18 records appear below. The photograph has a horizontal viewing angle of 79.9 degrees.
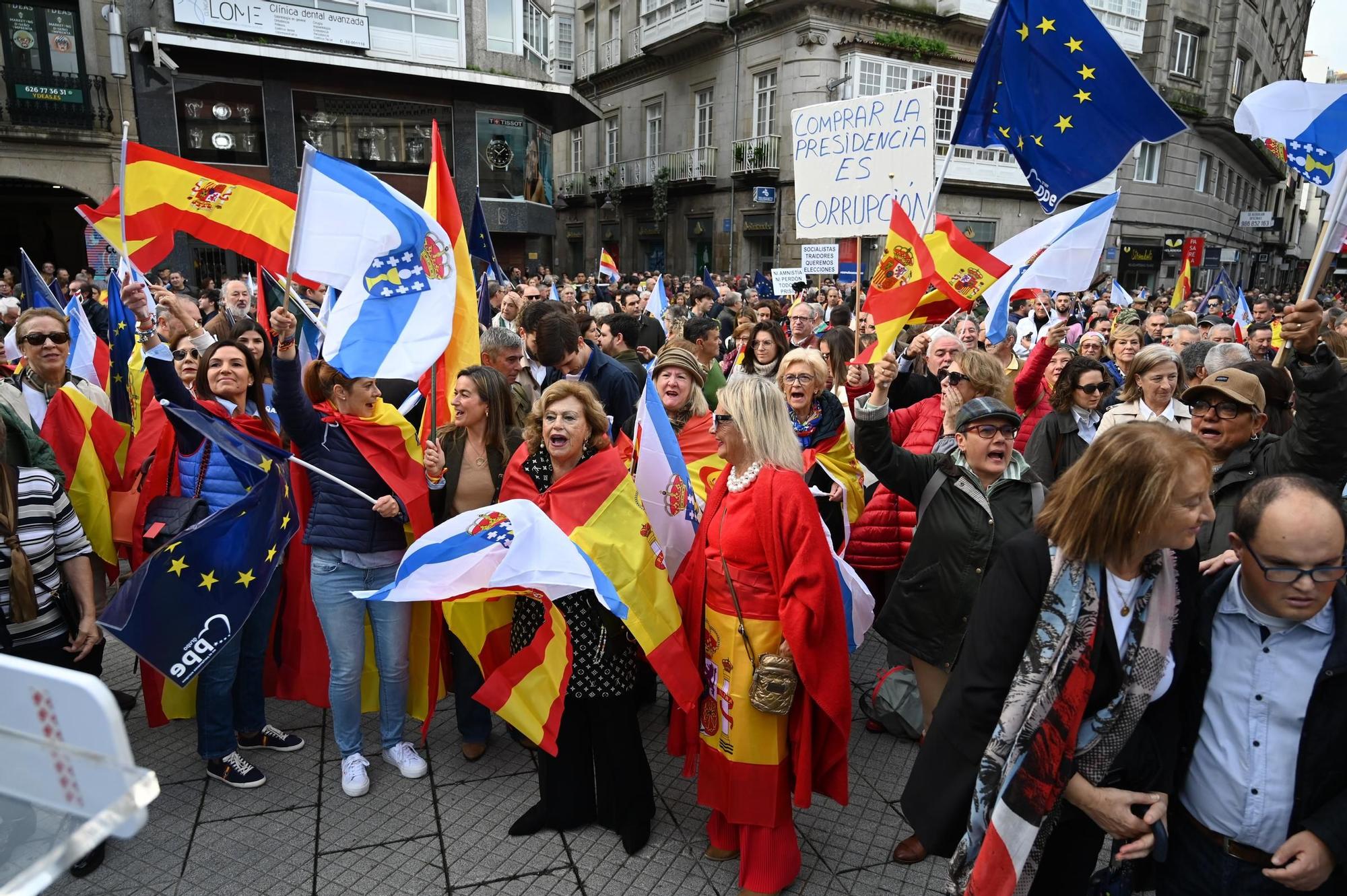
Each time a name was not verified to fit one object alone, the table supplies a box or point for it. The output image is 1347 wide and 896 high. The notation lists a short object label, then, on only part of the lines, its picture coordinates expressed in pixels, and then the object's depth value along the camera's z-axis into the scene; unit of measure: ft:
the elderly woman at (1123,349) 20.61
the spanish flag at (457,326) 13.79
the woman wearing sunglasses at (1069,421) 15.10
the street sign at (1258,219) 109.81
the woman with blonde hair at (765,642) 9.98
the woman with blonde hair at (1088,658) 6.66
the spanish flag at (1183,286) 42.68
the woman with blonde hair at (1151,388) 15.16
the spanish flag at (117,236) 14.73
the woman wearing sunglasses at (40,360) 15.26
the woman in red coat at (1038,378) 16.88
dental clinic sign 56.59
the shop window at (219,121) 59.36
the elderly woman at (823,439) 14.48
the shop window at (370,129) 64.13
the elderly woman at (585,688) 11.25
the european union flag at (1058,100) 15.79
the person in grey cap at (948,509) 10.75
